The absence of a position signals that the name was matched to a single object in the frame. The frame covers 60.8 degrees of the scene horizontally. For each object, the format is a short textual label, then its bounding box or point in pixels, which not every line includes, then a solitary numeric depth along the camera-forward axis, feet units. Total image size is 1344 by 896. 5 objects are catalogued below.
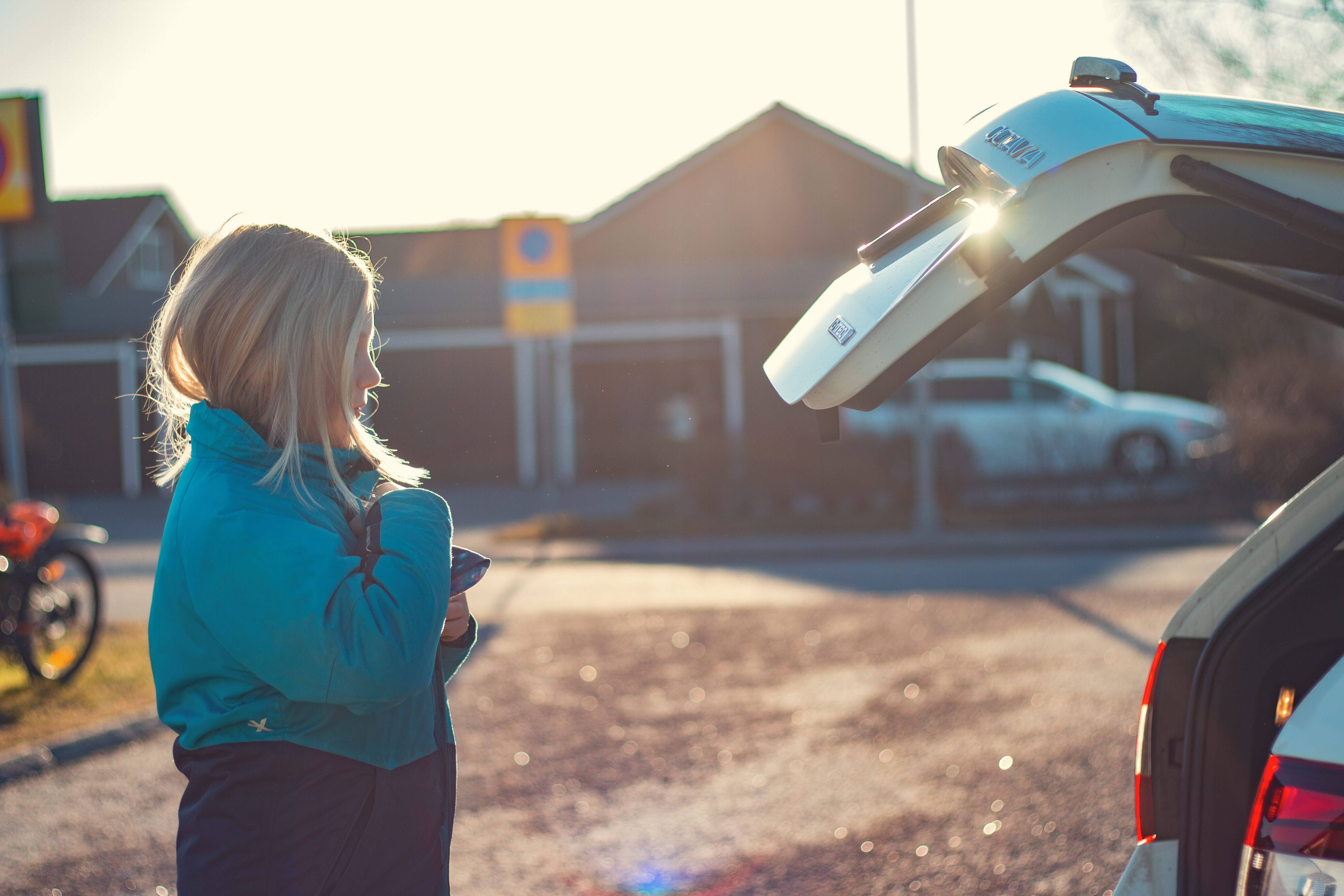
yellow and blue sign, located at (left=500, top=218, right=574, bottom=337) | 46.57
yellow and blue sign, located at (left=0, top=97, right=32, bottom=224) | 28.55
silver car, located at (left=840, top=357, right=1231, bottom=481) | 50.01
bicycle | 20.44
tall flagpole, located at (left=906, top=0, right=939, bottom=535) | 43.06
